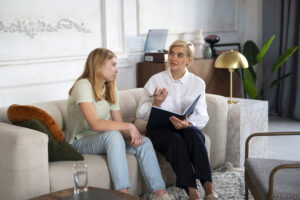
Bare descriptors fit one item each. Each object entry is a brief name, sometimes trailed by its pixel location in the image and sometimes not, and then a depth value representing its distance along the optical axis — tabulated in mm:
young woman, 2674
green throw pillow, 2621
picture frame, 5418
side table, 3633
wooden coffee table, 2020
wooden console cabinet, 4562
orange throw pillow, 2697
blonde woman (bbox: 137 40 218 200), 2848
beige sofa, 2367
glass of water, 2004
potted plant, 5273
